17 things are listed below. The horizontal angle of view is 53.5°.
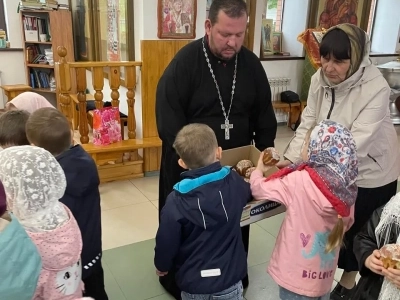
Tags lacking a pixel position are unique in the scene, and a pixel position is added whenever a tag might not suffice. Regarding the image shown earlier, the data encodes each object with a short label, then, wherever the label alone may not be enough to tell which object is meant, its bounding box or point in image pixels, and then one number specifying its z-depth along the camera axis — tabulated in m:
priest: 1.77
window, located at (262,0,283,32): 5.80
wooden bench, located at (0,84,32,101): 5.71
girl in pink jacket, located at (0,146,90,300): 1.10
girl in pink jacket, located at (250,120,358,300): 1.41
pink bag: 3.55
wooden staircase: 3.36
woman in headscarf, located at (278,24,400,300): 1.71
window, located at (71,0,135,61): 3.74
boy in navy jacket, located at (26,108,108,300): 1.48
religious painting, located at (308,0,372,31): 5.67
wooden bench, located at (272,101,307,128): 5.56
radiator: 5.68
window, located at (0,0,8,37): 6.04
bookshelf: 5.89
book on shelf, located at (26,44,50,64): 6.06
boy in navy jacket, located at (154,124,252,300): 1.44
